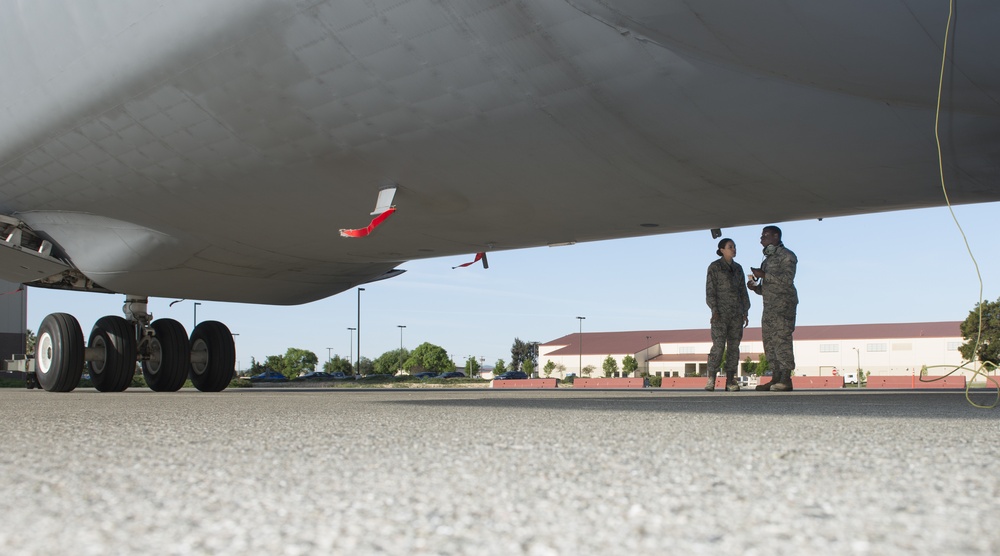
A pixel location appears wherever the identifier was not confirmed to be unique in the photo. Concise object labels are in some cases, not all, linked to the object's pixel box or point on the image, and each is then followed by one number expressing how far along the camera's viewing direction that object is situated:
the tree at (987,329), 46.72
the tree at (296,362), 84.25
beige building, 76.75
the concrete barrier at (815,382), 35.11
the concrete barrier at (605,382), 40.72
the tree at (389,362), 105.06
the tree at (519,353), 120.75
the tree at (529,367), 85.56
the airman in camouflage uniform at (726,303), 8.01
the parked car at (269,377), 59.68
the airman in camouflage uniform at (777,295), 7.26
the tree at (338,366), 88.94
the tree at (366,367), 108.88
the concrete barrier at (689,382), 39.79
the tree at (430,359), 93.94
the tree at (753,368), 66.84
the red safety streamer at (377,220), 5.31
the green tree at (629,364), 80.06
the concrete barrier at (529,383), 37.06
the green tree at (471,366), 105.87
